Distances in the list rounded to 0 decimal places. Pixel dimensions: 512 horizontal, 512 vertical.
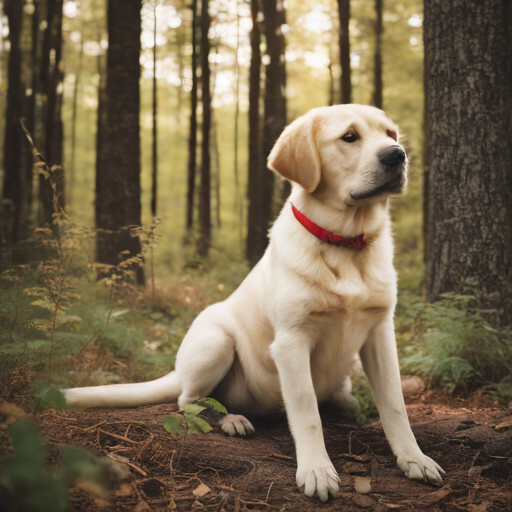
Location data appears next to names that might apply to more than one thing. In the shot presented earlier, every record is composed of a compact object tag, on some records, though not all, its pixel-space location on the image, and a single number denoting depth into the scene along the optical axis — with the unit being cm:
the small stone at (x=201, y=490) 217
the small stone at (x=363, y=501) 216
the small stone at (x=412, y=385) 384
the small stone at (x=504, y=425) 287
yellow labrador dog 254
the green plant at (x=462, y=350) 365
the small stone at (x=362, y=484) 230
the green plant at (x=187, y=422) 227
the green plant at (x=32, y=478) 116
